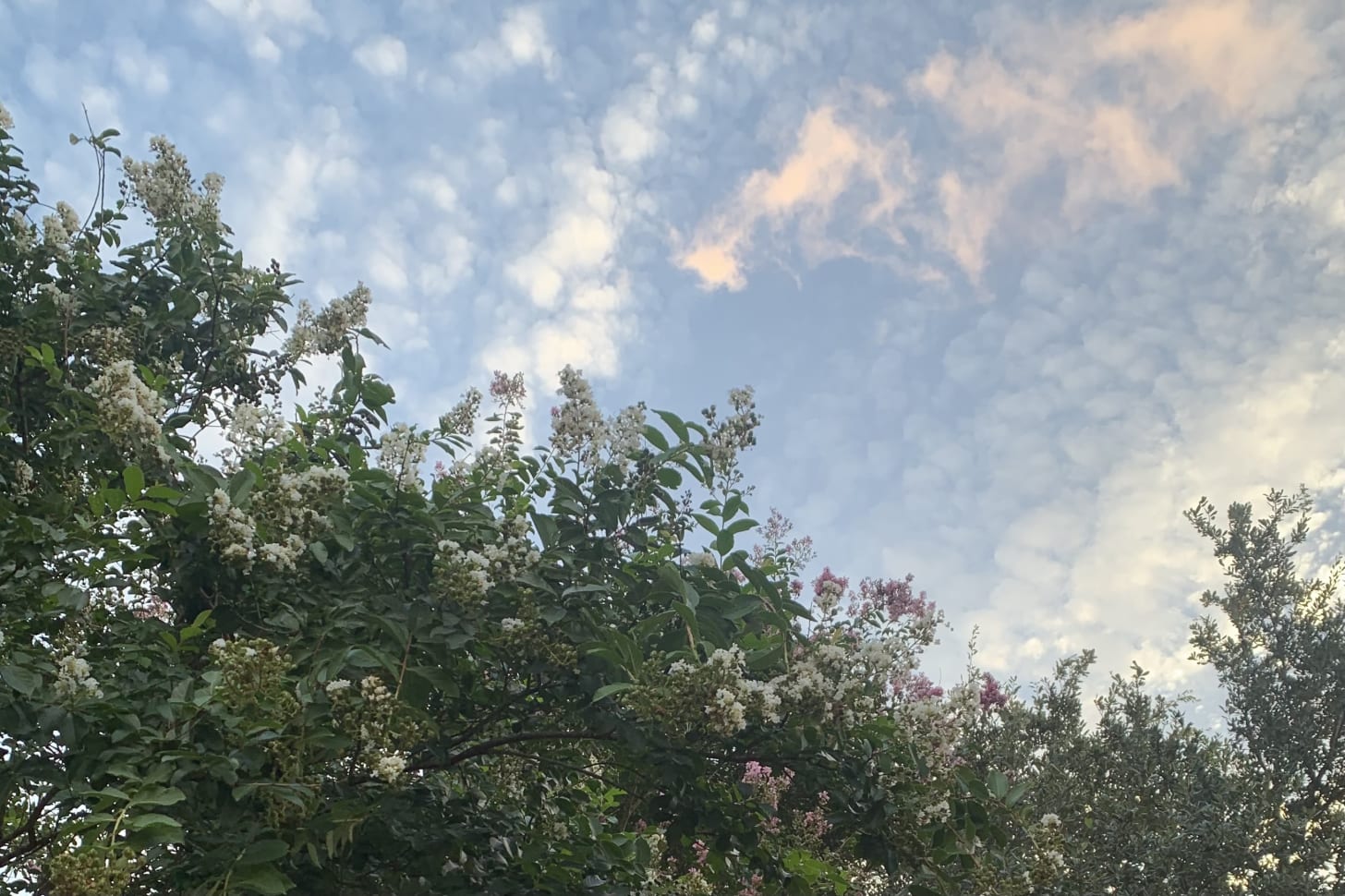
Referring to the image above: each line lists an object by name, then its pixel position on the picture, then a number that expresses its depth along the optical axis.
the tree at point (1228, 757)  8.17
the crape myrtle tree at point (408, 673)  2.94
